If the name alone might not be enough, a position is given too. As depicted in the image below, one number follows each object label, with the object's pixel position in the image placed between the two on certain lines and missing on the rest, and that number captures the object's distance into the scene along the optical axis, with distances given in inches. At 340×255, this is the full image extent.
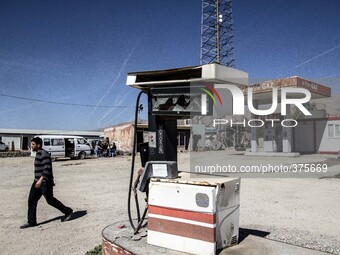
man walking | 248.7
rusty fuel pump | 129.3
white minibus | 886.4
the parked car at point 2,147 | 1528.1
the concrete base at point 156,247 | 133.2
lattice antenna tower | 1581.0
